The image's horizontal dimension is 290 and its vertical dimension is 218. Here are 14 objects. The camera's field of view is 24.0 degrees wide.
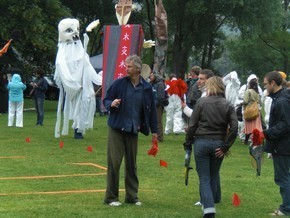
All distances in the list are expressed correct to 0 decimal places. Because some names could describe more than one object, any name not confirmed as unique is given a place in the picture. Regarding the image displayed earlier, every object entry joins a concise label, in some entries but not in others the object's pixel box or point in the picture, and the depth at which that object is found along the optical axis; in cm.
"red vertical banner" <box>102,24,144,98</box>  1605
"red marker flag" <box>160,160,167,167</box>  1325
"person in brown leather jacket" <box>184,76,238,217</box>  818
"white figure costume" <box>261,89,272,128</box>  1567
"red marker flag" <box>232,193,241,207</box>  946
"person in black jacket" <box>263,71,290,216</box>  844
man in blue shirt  911
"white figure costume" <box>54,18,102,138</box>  1761
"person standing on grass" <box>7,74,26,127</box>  2236
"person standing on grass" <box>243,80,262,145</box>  1619
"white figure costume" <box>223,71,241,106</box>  1904
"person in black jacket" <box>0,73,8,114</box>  3112
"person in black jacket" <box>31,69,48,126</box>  2317
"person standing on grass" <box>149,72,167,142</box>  1736
